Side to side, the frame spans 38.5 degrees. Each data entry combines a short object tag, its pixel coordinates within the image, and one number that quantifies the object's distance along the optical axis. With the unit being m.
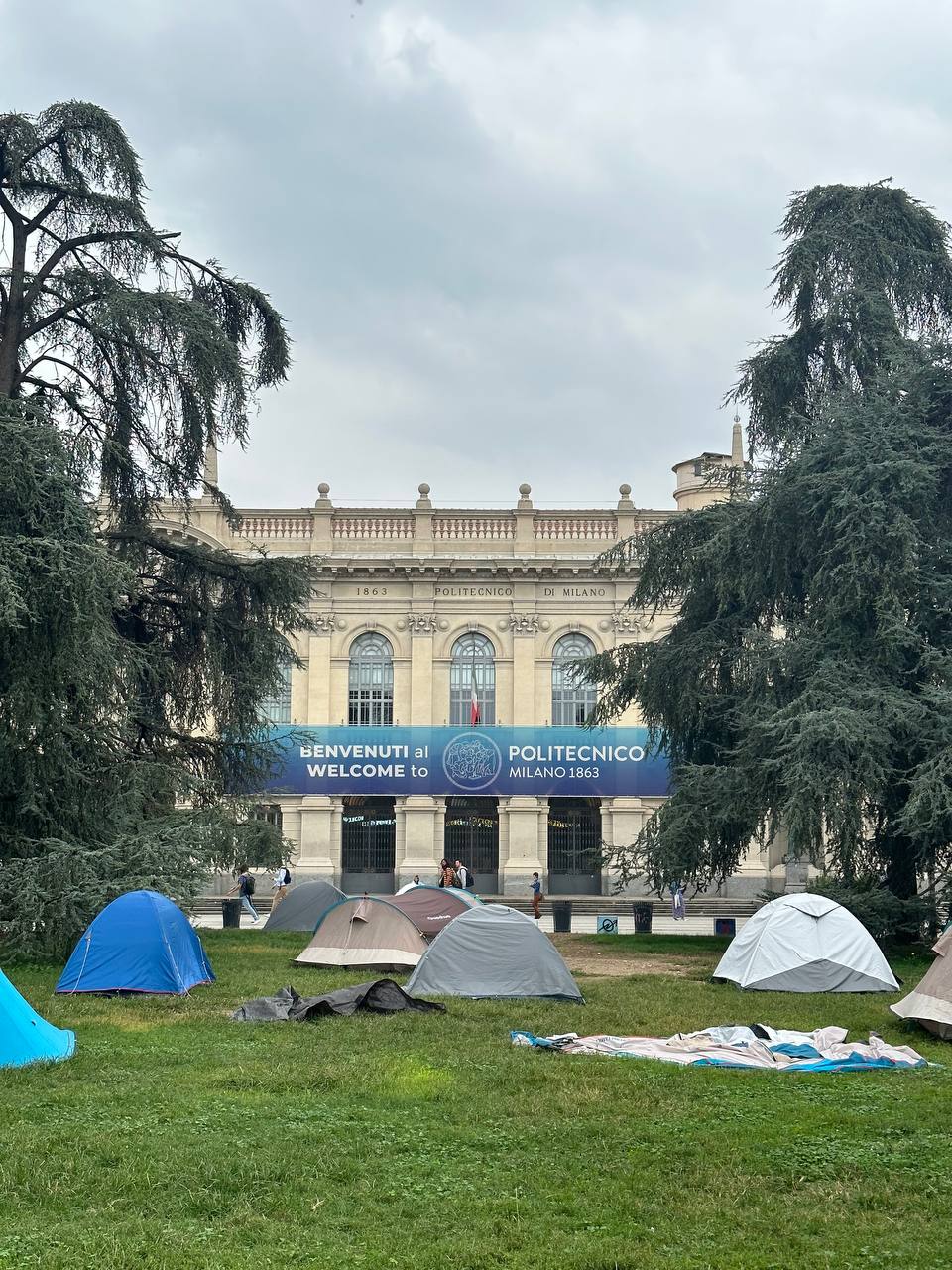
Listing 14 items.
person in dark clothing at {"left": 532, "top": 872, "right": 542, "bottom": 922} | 30.95
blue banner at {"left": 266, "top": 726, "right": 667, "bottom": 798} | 40.47
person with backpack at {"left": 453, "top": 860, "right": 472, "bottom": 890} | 32.36
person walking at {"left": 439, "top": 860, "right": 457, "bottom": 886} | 31.47
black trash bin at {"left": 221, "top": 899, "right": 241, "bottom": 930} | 27.72
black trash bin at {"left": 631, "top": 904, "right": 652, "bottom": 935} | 27.39
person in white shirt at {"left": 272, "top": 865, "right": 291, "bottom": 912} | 30.81
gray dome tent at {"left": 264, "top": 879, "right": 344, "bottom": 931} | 25.25
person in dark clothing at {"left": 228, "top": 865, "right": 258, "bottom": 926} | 29.58
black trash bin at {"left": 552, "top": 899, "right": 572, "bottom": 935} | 27.83
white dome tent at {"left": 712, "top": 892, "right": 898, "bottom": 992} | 15.16
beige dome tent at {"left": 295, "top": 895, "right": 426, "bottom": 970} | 17.02
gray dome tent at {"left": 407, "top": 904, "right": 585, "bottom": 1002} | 14.29
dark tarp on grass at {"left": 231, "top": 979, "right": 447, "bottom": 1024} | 12.37
